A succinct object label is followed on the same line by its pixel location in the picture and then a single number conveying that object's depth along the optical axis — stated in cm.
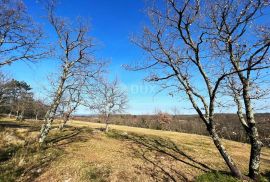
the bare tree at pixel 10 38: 1136
